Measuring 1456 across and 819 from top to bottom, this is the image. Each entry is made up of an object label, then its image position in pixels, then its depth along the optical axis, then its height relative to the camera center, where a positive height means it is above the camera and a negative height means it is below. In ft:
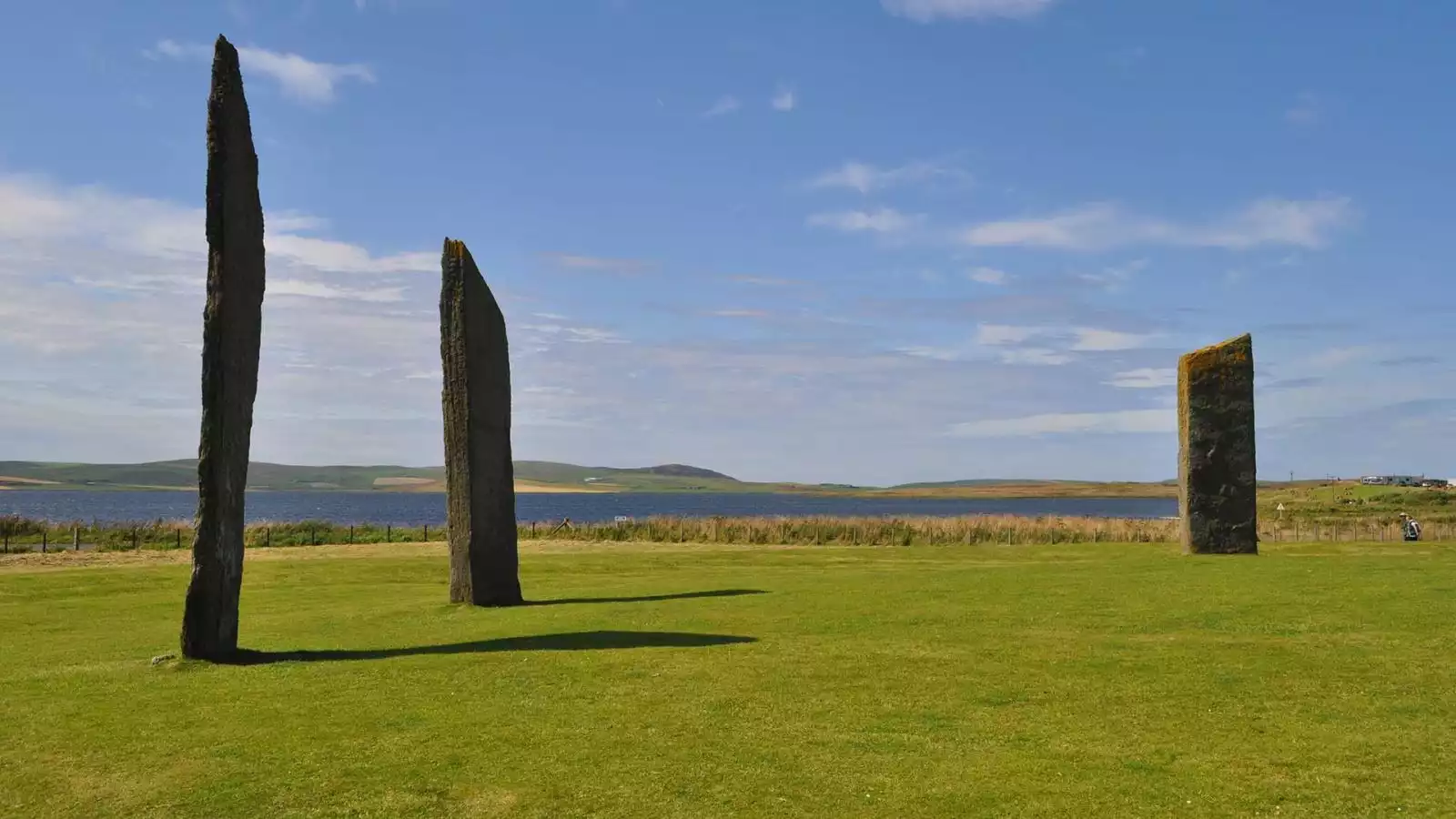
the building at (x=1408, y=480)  390.75 +9.01
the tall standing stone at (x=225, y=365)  40.34 +4.35
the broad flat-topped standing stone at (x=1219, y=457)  75.10 +2.89
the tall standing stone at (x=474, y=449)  58.70 +2.09
